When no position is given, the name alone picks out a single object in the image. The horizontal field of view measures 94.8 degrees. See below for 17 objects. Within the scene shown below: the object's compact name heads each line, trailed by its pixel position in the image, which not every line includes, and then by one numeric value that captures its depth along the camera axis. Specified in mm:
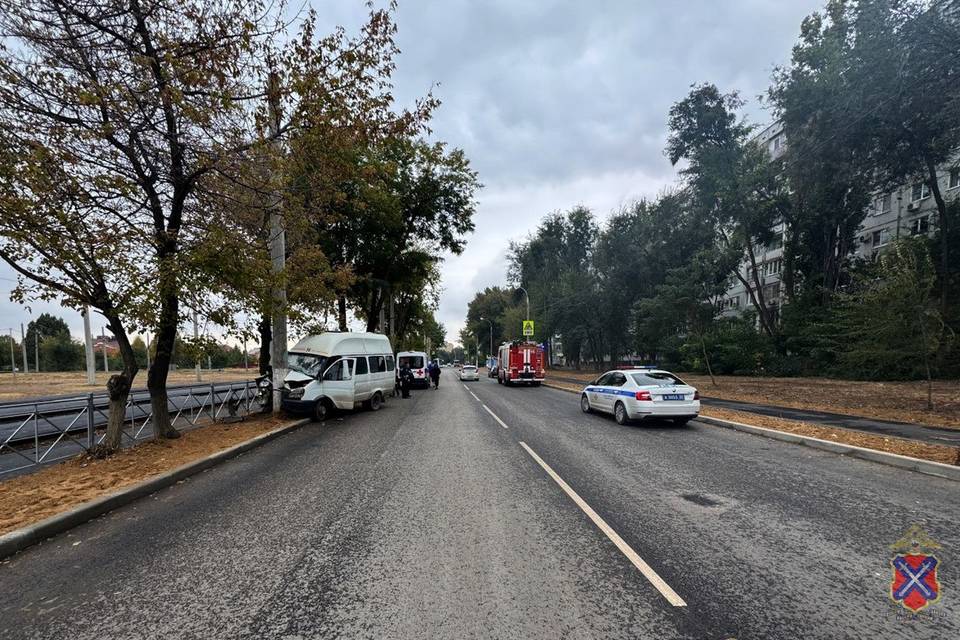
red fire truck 28766
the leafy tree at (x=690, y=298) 27609
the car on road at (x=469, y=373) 40094
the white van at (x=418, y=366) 28031
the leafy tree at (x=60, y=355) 74438
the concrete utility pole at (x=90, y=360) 29969
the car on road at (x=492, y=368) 44438
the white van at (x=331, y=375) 12438
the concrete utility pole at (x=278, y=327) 12078
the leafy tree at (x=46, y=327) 84062
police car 10961
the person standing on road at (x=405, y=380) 20906
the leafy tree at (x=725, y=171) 31203
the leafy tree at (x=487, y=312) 80938
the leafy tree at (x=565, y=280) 41062
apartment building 31344
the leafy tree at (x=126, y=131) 6539
